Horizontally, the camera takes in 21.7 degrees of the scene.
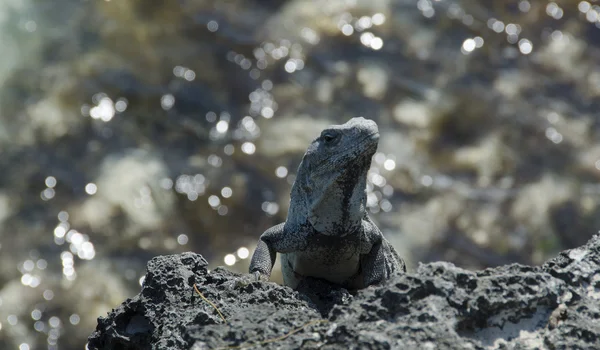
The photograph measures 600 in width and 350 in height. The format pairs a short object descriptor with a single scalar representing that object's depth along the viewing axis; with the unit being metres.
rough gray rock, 7.29
